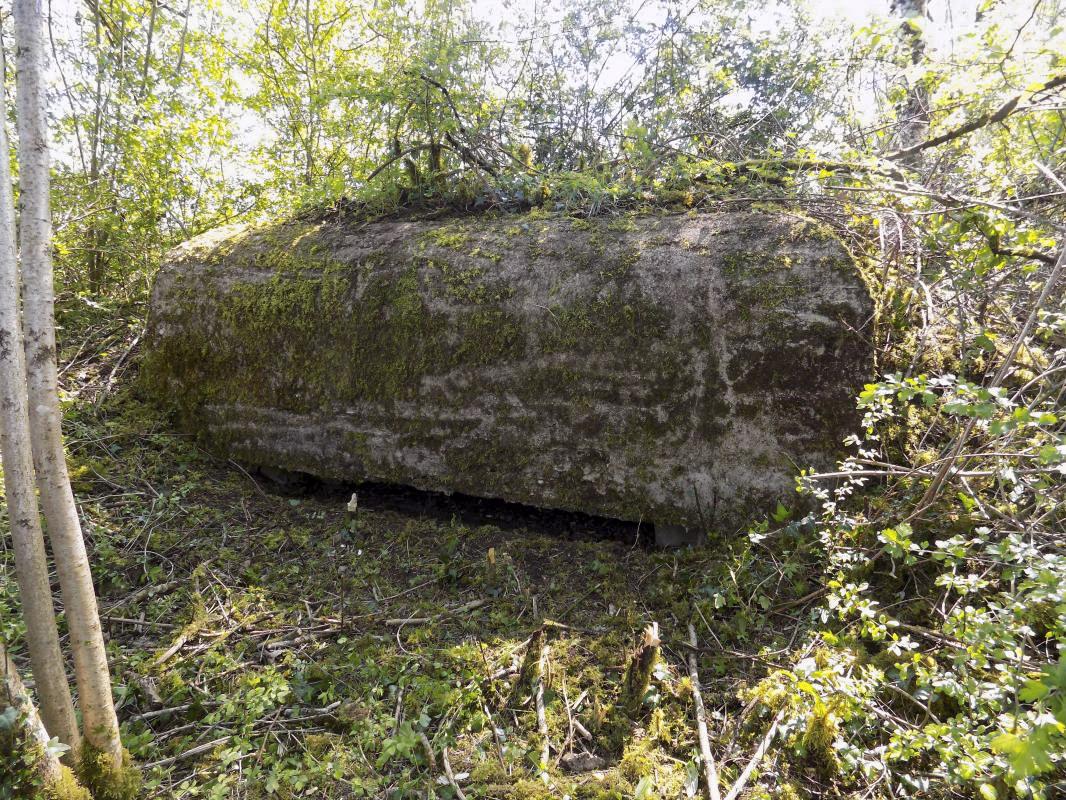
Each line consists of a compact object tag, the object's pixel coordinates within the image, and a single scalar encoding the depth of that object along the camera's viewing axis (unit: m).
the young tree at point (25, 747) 1.58
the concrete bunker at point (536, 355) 3.03
